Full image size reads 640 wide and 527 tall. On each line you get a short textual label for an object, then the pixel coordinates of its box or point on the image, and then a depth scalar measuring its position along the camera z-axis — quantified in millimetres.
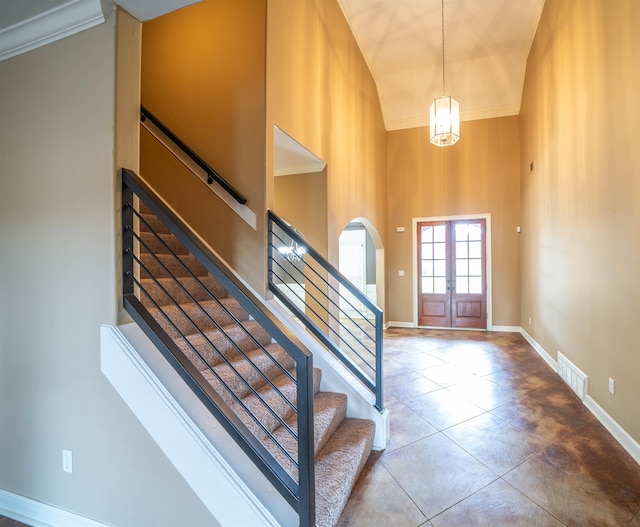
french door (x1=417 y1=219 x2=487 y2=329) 7152
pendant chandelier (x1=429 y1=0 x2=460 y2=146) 5074
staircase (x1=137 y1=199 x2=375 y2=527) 1852
